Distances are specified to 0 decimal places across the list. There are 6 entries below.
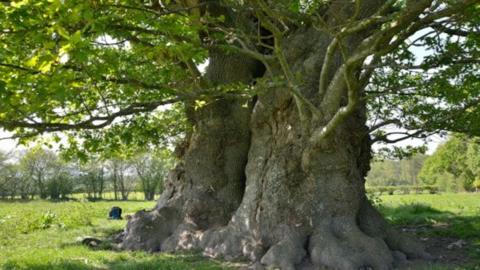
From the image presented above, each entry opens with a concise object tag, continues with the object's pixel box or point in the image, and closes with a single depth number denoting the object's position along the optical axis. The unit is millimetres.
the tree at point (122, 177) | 64625
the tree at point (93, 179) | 61462
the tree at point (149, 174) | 64125
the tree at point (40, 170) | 55509
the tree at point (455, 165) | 52594
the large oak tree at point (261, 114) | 6348
